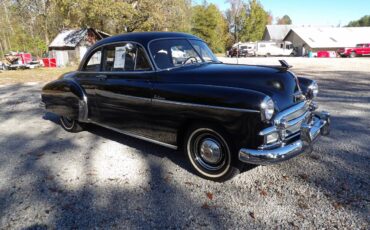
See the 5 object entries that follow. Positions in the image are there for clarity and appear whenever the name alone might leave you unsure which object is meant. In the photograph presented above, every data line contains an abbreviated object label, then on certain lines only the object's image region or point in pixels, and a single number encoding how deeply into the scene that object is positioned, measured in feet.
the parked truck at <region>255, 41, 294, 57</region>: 163.32
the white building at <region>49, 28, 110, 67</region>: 99.76
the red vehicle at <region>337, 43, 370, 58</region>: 126.31
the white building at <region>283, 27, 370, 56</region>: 166.30
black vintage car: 11.20
